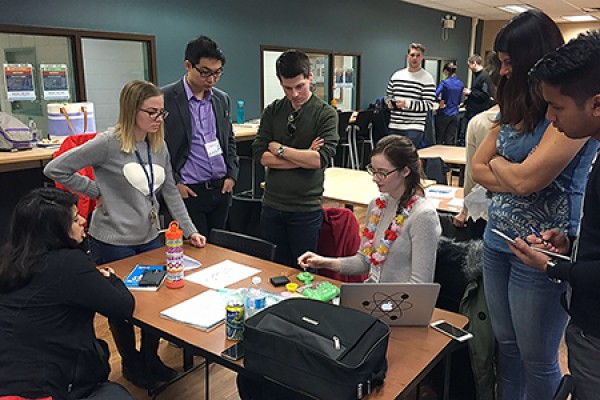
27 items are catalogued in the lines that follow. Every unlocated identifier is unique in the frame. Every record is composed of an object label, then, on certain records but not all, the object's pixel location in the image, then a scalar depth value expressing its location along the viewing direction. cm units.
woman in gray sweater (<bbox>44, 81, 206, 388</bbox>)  222
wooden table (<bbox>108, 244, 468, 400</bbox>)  135
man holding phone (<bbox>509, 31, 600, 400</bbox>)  111
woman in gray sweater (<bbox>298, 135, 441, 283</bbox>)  184
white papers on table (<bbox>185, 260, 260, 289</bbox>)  196
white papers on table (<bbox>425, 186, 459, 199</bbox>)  351
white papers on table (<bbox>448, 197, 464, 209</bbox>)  322
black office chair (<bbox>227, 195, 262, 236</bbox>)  343
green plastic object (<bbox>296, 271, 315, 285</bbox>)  193
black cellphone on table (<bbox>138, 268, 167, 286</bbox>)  192
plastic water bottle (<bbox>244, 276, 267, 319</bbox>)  161
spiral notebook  163
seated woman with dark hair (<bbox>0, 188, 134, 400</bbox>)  146
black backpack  118
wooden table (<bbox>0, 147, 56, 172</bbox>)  334
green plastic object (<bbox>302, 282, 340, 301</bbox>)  176
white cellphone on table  155
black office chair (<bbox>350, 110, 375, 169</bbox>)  707
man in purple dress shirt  263
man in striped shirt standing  523
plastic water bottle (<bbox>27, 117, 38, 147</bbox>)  367
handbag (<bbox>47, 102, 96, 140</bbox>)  396
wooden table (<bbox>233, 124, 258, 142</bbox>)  498
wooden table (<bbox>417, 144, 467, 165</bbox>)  463
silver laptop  149
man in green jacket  250
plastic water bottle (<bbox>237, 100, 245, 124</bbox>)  606
